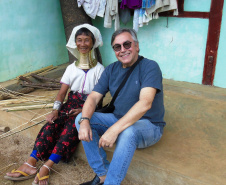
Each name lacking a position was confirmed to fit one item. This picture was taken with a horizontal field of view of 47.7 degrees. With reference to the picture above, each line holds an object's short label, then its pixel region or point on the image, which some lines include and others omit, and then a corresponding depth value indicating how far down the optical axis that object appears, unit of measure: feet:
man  6.91
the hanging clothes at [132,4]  13.41
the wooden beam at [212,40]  12.48
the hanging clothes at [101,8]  14.70
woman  8.87
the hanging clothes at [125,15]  14.48
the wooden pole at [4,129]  12.18
